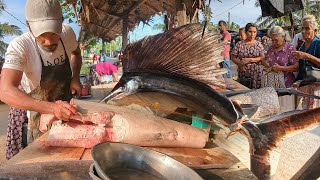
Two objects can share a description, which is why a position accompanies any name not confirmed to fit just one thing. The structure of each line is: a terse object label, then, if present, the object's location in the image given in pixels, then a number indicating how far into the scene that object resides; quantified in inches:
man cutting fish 48.6
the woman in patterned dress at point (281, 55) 111.6
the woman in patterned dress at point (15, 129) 68.0
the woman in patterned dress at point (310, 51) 104.9
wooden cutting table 35.9
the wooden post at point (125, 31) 241.5
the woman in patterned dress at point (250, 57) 122.2
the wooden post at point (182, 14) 137.8
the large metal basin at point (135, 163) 28.5
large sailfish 51.9
